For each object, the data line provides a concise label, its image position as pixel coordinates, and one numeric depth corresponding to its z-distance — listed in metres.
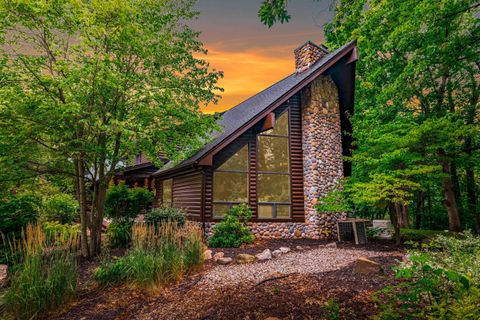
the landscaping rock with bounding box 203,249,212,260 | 6.71
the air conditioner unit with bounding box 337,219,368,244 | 9.41
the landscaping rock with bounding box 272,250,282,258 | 7.23
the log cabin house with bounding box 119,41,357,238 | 9.87
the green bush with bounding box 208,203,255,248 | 8.48
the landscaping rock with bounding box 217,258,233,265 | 6.37
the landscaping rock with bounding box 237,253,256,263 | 6.48
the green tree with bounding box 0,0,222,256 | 6.03
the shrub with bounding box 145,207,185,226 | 8.91
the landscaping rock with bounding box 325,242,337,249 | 8.27
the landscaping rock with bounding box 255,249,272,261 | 6.70
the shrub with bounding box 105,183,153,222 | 11.40
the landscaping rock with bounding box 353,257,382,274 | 4.68
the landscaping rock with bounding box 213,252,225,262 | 6.68
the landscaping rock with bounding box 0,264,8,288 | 5.28
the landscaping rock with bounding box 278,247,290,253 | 7.71
